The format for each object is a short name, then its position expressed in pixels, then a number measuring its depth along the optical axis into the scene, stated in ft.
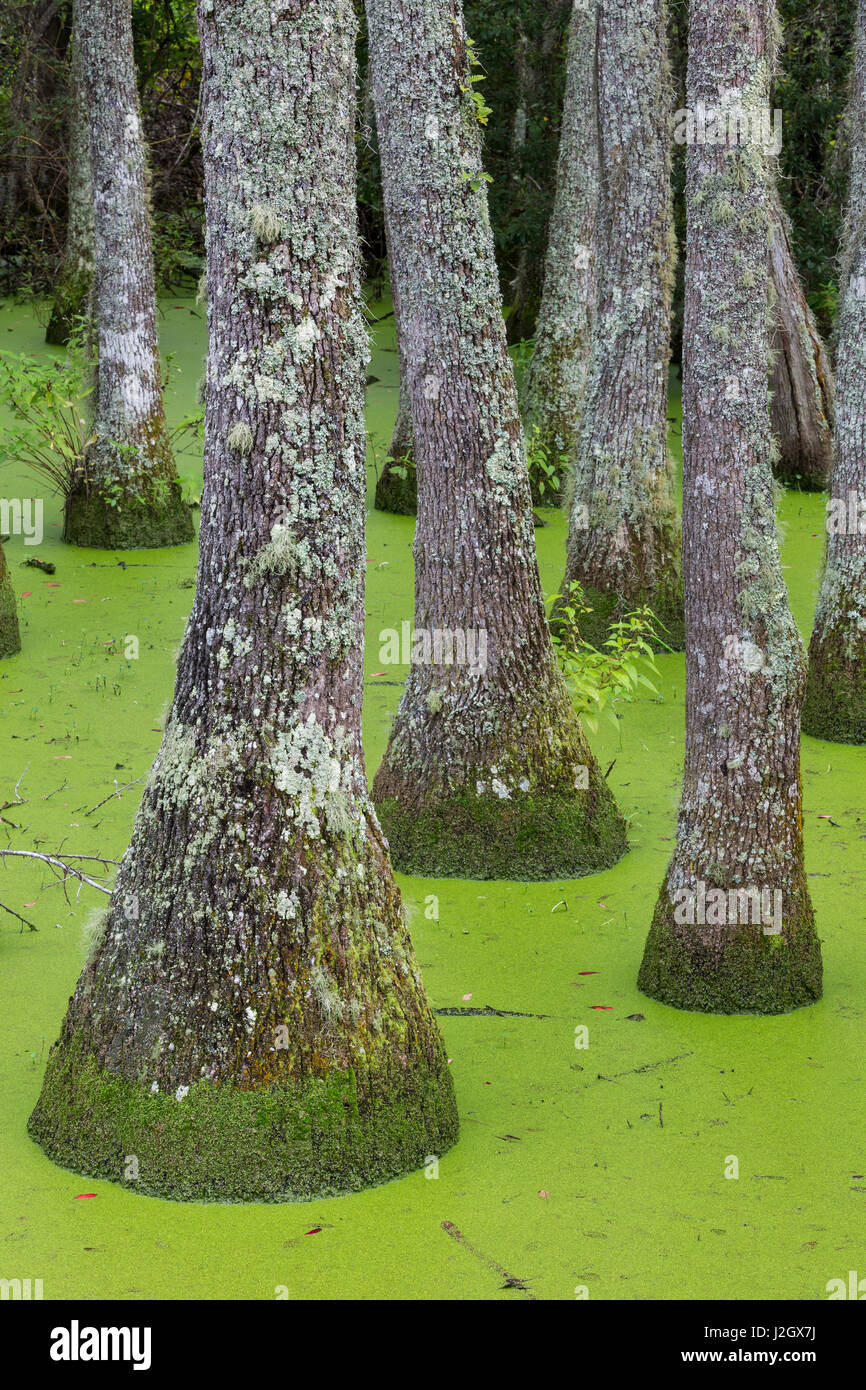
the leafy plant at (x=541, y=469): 39.91
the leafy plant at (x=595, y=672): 22.31
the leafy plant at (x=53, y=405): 35.94
